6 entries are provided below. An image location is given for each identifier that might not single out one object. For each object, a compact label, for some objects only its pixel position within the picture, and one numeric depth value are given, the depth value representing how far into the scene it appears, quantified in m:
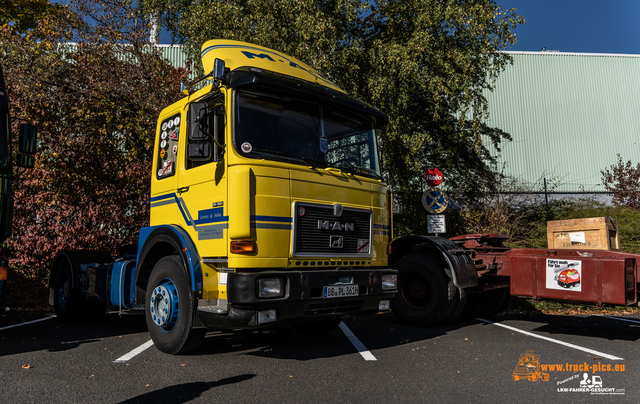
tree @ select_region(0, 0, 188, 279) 10.27
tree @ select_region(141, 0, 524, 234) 11.87
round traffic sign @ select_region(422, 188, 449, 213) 10.22
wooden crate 6.28
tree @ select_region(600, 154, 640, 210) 18.98
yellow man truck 4.49
